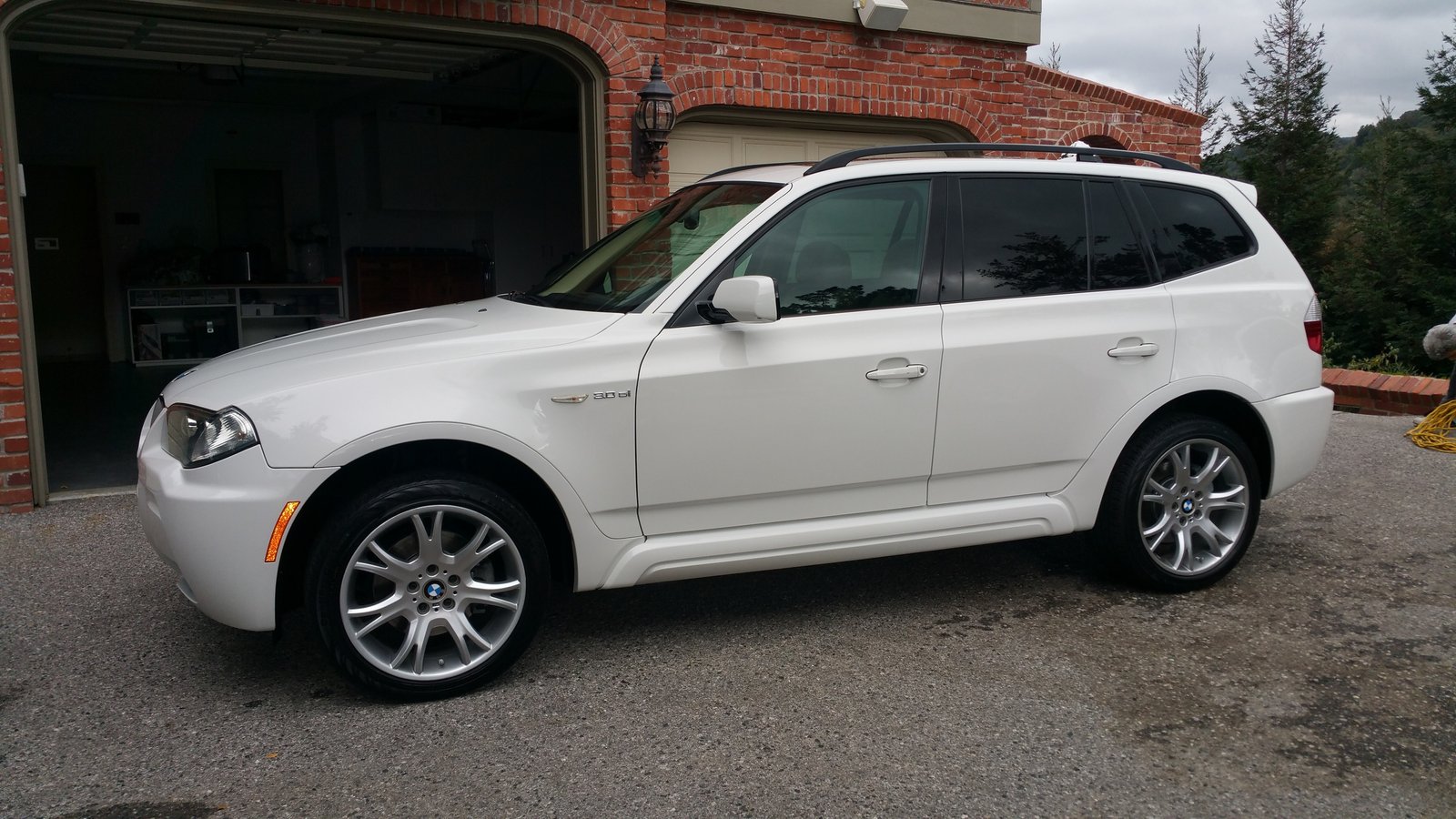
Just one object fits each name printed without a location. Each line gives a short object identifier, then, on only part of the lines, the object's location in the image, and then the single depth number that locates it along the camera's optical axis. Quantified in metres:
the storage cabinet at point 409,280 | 15.47
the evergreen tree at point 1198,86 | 38.63
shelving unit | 14.30
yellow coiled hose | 8.02
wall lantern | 7.83
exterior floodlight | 8.83
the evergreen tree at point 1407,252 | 21.05
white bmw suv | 3.57
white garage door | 8.60
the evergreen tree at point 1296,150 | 26.81
